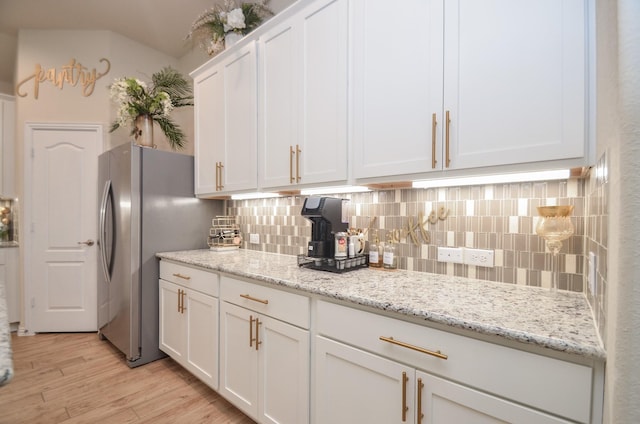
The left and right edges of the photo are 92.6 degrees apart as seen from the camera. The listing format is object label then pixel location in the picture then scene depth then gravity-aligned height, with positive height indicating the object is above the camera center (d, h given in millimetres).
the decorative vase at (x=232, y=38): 2332 +1296
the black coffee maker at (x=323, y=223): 1706 -86
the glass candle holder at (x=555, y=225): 1154 -60
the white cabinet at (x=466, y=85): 1051 +503
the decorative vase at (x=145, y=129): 2723 +699
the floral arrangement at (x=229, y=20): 2297 +1464
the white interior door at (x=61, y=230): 3152 -246
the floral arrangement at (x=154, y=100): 2725 +972
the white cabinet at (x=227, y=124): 2178 +652
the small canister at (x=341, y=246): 1680 -209
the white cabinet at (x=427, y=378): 803 -532
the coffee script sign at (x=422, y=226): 1592 -96
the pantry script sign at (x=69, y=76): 3125 +1352
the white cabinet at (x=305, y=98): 1662 +657
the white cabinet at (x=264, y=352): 1398 -739
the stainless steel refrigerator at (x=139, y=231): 2385 -202
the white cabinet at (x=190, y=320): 1934 -790
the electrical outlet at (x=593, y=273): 912 -195
